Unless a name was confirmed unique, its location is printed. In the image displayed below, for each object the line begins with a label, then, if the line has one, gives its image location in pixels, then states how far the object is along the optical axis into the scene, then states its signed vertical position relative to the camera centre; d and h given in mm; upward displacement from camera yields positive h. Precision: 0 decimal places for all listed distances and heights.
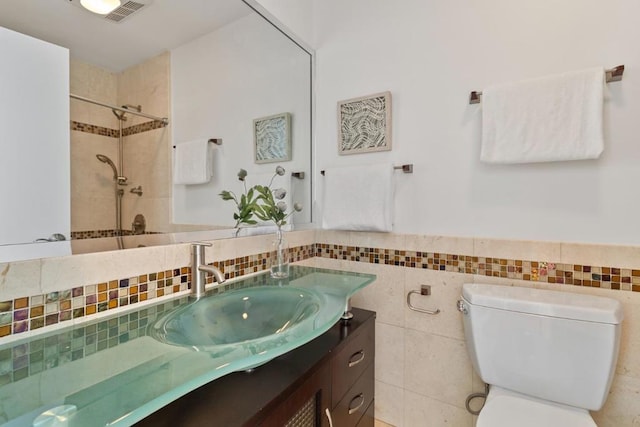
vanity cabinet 693 -484
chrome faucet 1073 -217
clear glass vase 1376 -244
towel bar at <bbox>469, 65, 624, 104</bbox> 1056 +472
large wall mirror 992 +437
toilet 990 -508
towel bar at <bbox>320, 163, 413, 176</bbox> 1458 +192
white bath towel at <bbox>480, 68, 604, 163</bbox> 1073 +337
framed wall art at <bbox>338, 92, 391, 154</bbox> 1525 +441
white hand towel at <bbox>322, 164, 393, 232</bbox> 1471 +48
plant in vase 1432 -16
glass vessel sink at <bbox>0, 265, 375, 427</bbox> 477 -313
